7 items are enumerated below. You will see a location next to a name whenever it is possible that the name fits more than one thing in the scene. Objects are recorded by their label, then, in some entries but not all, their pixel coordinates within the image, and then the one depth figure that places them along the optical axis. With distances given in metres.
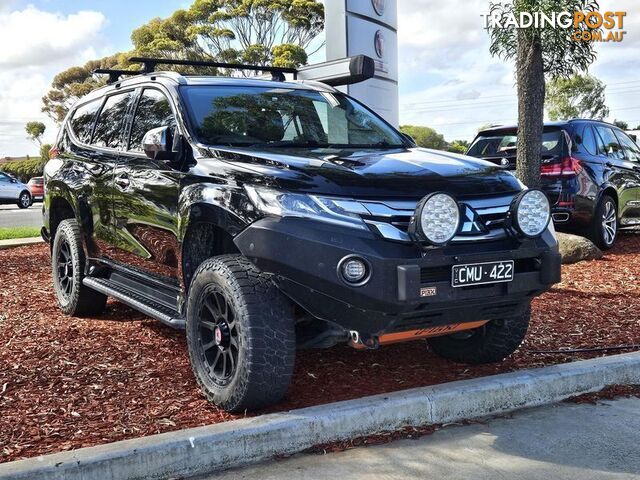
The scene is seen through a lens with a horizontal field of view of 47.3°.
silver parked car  28.92
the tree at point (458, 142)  79.50
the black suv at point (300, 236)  3.46
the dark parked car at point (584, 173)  9.21
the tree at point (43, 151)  62.75
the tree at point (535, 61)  8.75
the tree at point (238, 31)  34.53
